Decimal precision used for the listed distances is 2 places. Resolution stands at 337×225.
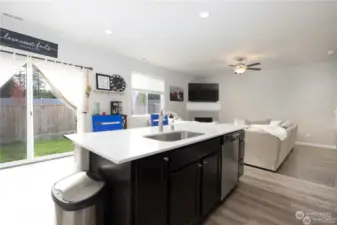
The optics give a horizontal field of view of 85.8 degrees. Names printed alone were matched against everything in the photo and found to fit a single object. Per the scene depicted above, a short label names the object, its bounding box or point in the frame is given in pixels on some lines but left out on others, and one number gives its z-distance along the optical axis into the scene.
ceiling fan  4.80
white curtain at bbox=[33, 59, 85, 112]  3.66
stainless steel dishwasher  2.20
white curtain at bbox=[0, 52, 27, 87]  3.06
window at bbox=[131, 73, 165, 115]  5.70
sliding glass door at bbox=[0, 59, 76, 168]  3.36
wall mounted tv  7.66
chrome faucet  2.20
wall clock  4.80
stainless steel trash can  1.17
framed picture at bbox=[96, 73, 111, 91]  4.49
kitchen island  1.19
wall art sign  3.09
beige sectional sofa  3.37
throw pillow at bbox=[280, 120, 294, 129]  4.16
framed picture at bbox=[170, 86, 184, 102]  7.05
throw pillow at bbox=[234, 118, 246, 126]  4.52
